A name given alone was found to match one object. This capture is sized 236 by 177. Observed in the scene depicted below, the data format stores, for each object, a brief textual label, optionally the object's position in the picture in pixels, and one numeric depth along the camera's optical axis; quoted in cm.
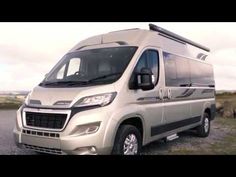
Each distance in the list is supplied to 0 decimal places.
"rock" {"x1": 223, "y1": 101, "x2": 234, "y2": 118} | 1797
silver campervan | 494
